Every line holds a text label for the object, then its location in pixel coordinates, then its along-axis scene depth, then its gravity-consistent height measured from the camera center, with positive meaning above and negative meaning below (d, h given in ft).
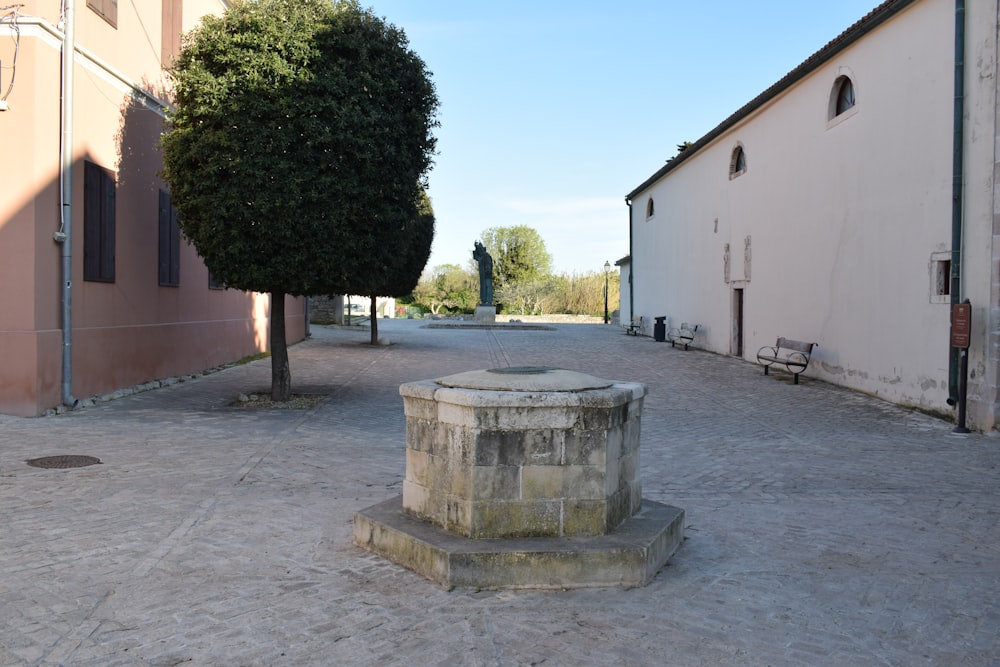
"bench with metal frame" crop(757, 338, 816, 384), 48.83 -2.81
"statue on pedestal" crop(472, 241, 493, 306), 130.00 +6.62
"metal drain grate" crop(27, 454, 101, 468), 23.34 -4.74
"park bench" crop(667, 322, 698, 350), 75.92 -2.21
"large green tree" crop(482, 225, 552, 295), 271.69 +19.85
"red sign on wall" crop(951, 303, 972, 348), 31.65 -0.39
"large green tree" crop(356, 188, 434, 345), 35.65 +2.86
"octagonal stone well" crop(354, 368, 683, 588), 13.91 -3.40
